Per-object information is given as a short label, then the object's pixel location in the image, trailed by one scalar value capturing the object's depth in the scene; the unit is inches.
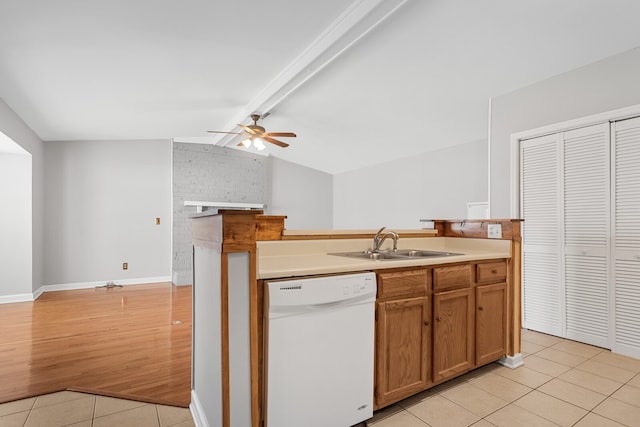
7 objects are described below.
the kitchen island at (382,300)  54.5
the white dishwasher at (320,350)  57.4
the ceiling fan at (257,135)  180.7
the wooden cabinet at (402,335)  70.7
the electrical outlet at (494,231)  101.6
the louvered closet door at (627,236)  106.1
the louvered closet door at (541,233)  126.5
